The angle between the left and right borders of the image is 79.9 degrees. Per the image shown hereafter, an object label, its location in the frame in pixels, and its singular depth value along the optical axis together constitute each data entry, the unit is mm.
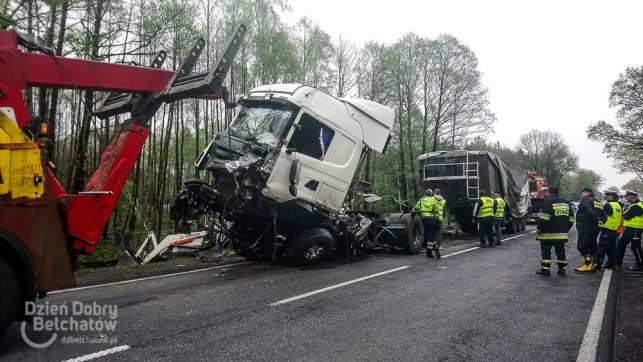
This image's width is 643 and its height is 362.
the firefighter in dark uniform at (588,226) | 7566
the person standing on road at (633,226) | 7668
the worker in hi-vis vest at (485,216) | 10945
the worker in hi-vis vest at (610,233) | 7816
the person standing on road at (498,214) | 11562
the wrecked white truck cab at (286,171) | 6137
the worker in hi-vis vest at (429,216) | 8633
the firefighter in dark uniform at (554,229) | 6812
